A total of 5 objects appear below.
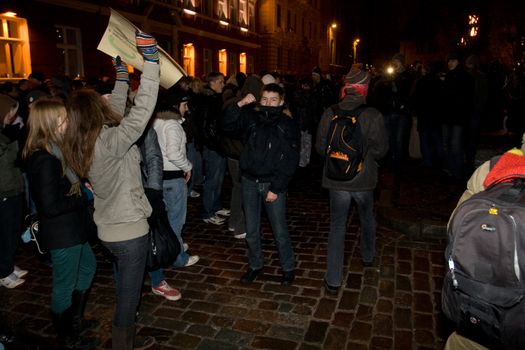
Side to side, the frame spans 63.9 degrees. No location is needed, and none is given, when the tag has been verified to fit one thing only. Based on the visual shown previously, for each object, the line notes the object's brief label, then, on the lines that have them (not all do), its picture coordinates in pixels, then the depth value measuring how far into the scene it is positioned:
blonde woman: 3.02
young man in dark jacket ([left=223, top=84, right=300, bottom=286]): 4.12
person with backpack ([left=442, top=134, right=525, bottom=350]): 1.78
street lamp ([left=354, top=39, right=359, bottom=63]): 66.43
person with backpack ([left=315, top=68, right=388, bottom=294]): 3.94
